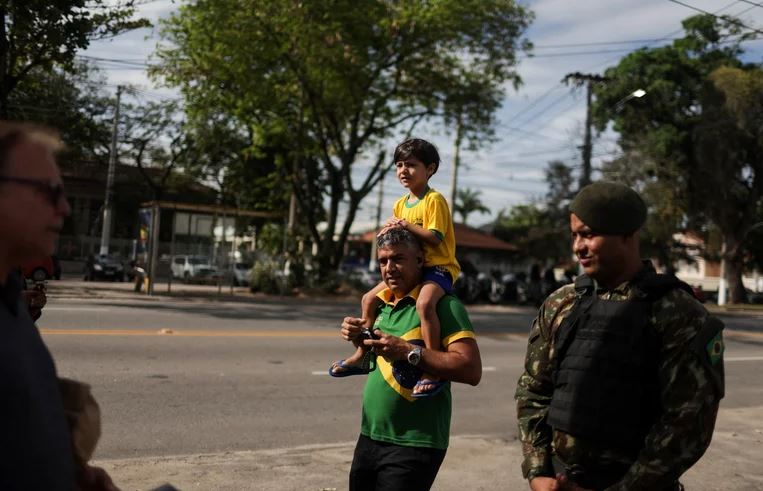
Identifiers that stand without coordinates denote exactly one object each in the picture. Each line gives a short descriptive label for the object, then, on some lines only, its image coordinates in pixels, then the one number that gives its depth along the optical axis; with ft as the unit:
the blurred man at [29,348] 4.96
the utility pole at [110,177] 118.75
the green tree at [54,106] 66.49
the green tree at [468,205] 249.34
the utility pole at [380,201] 183.31
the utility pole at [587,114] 98.22
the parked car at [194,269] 96.90
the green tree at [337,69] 79.66
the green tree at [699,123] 115.96
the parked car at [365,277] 96.27
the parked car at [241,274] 115.34
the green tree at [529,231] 207.41
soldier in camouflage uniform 7.88
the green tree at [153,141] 129.18
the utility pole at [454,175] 108.24
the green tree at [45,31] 50.24
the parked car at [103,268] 114.32
